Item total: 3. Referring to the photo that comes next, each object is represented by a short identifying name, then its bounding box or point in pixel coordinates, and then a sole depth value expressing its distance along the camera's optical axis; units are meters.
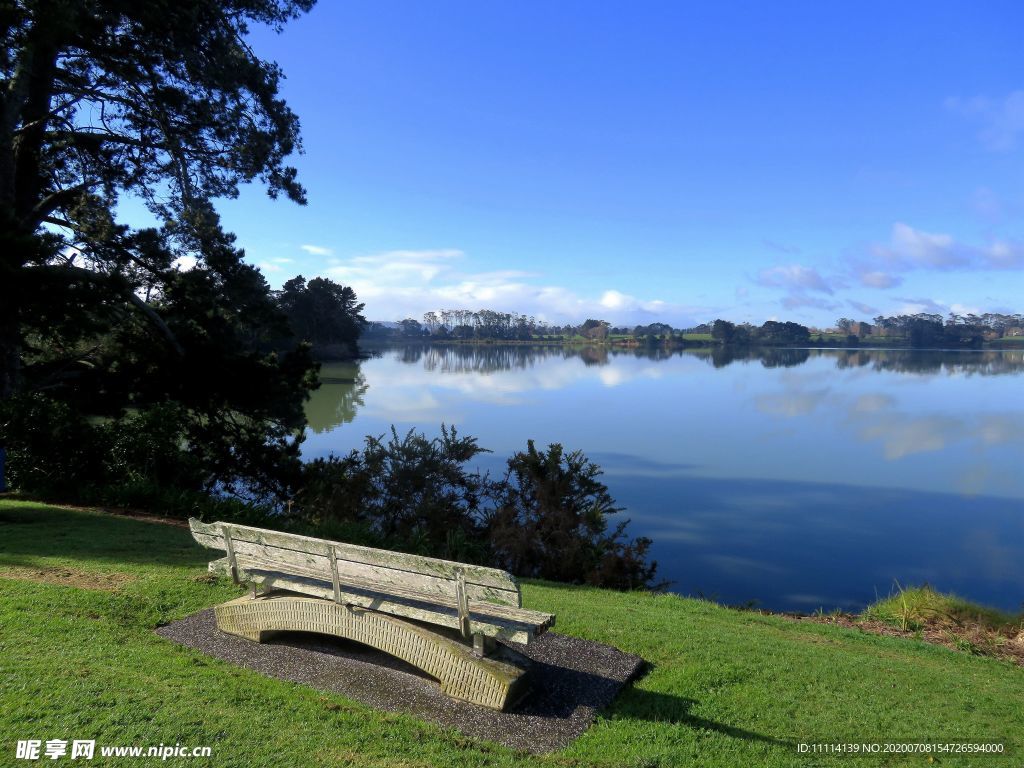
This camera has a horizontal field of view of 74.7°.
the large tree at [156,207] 11.35
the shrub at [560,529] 9.66
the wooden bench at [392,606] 3.94
